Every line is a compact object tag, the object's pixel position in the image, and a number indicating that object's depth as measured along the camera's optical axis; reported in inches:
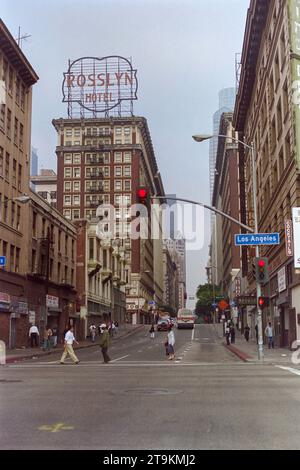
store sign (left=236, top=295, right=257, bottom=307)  1776.6
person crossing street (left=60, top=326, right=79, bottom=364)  1019.3
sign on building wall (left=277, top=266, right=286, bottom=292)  1460.4
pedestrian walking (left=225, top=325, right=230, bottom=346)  1769.2
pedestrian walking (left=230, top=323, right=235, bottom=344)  1863.9
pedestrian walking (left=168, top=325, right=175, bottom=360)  1130.7
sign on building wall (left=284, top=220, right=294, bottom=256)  1296.5
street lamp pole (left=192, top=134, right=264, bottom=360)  1018.7
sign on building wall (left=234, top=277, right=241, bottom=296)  3258.4
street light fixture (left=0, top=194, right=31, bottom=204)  1310.3
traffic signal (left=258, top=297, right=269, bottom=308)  1025.9
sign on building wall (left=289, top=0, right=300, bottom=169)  1274.7
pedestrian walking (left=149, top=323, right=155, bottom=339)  2415.1
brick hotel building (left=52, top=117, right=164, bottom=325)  4771.2
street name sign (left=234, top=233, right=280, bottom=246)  1008.9
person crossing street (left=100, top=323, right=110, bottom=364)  1037.8
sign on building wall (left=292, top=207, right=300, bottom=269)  1261.1
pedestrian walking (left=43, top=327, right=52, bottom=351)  1524.6
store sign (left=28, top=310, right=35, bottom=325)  1842.3
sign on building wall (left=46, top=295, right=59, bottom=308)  2050.0
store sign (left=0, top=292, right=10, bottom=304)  1580.2
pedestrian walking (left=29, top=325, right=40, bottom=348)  1711.4
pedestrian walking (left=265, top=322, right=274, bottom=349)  1514.5
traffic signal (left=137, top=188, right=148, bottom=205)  831.1
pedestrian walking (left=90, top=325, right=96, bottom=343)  2300.3
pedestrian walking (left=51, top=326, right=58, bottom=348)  1708.9
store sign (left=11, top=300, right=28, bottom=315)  1691.2
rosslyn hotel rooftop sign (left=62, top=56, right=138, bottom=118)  4229.8
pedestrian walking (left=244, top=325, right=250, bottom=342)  2043.6
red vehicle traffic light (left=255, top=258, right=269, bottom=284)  1014.4
